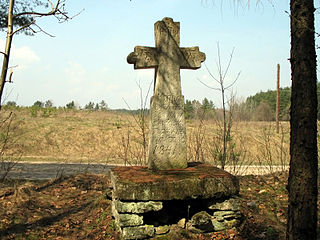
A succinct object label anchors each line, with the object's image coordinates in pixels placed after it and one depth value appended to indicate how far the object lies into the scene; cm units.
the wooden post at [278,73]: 2381
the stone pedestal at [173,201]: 408
